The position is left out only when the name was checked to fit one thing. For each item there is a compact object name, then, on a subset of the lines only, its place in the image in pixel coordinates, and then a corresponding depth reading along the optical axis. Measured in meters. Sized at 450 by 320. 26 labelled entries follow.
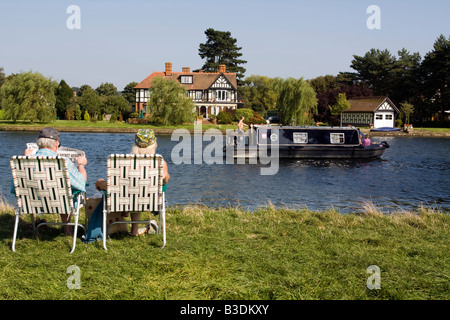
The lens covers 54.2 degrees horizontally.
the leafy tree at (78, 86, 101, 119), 66.94
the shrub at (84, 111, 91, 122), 60.97
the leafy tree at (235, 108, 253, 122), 61.04
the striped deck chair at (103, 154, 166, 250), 5.23
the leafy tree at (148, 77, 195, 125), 54.75
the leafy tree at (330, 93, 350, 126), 66.00
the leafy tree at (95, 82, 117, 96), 101.75
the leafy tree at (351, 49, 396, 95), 82.50
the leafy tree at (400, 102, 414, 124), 64.56
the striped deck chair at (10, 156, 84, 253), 5.07
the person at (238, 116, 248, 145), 27.80
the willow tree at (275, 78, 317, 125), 55.12
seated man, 5.43
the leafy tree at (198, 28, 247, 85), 91.62
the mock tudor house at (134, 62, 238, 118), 71.69
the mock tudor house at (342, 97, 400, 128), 66.31
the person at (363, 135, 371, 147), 31.05
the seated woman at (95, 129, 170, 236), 5.70
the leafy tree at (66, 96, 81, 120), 67.06
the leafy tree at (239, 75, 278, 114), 87.11
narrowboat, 28.88
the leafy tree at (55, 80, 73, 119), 67.31
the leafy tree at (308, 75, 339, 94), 88.12
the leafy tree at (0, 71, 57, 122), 51.03
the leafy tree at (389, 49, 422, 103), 69.75
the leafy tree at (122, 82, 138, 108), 97.44
